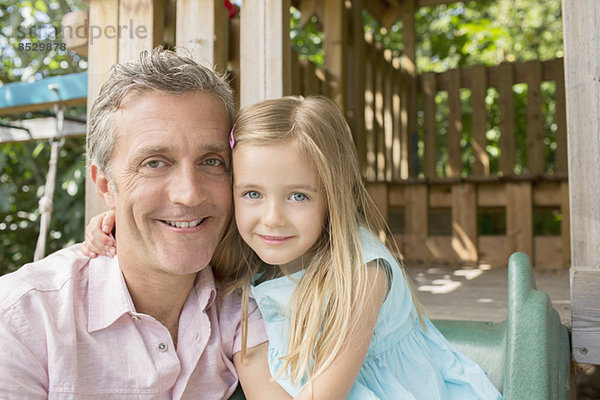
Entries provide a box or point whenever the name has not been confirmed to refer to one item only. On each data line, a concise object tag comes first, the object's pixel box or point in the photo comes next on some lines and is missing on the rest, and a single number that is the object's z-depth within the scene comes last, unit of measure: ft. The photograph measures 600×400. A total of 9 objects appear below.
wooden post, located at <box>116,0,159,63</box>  7.36
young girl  4.59
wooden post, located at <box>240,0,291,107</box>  6.90
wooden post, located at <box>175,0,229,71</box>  7.22
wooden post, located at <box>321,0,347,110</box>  12.42
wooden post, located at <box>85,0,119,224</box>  7.42
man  4.31
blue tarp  8.52
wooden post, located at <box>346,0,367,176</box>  13.62
